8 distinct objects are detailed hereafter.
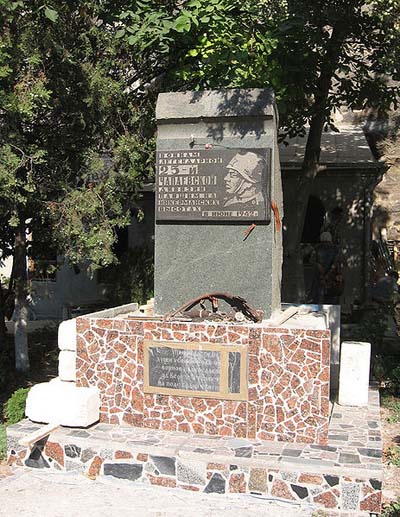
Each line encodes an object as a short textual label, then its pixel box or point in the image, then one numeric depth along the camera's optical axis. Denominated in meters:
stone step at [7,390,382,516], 5.15
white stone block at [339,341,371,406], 7.12
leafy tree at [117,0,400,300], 8.88
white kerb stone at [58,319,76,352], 6.88
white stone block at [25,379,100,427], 6.13
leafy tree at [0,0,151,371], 7.90
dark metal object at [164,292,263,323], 6.45
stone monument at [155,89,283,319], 6.66
